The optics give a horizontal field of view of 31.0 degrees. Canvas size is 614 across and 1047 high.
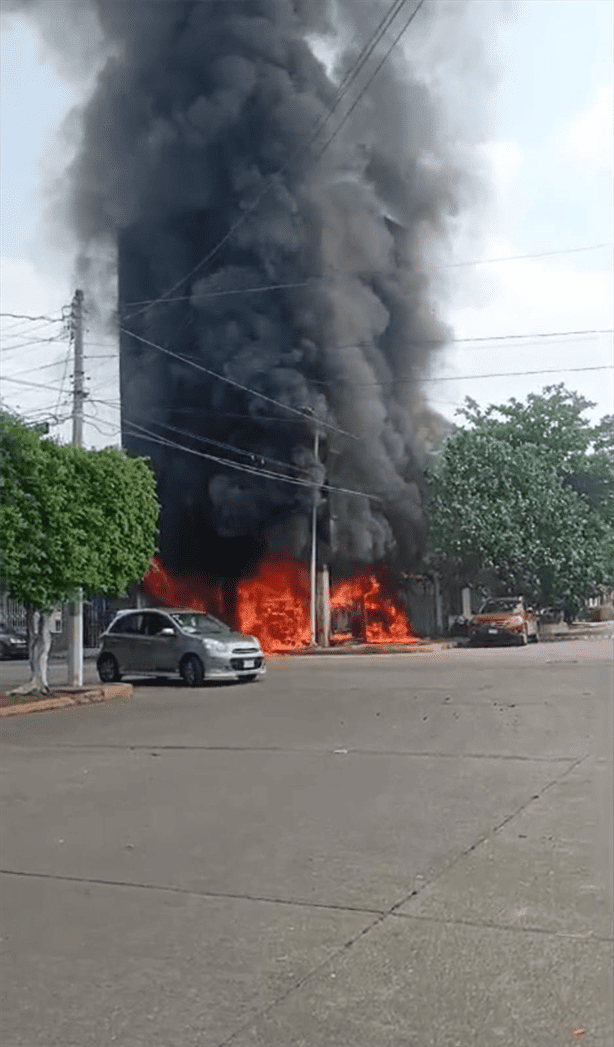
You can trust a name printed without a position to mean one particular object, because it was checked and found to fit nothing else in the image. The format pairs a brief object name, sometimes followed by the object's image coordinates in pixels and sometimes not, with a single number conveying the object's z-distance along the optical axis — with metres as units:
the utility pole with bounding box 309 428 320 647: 37.60
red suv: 36.28
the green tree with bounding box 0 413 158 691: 16.97
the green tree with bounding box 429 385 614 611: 43.78
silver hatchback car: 21.08
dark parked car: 36.16
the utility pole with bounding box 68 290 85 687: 20.92
